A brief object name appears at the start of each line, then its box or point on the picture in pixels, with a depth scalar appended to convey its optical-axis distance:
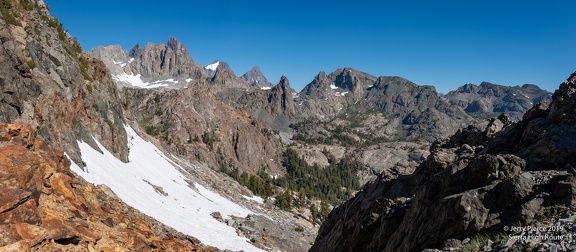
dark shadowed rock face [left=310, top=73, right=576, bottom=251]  12.45
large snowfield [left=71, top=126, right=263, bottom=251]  31.73
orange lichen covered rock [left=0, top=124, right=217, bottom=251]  10.91
